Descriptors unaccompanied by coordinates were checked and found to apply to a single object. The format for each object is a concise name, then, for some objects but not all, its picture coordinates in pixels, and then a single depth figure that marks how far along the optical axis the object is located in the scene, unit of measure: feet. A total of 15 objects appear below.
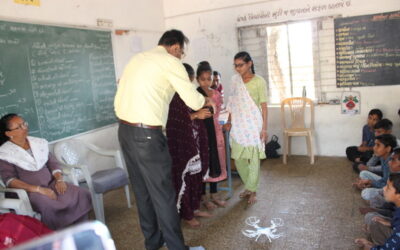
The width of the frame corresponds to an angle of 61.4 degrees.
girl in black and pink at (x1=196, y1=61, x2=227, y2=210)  9.45
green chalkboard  9.30
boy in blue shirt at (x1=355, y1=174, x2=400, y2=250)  5.72
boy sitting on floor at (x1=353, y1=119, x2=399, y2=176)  10.94
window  13.88
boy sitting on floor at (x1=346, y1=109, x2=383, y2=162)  12.24
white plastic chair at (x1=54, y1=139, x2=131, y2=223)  9.55
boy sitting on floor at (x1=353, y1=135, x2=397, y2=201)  9.14
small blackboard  12.76
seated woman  7.93
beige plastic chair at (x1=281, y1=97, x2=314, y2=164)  13.79
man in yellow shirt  6.35
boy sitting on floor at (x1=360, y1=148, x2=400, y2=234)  7.58
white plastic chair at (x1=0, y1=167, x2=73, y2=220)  7.38
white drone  8.32
